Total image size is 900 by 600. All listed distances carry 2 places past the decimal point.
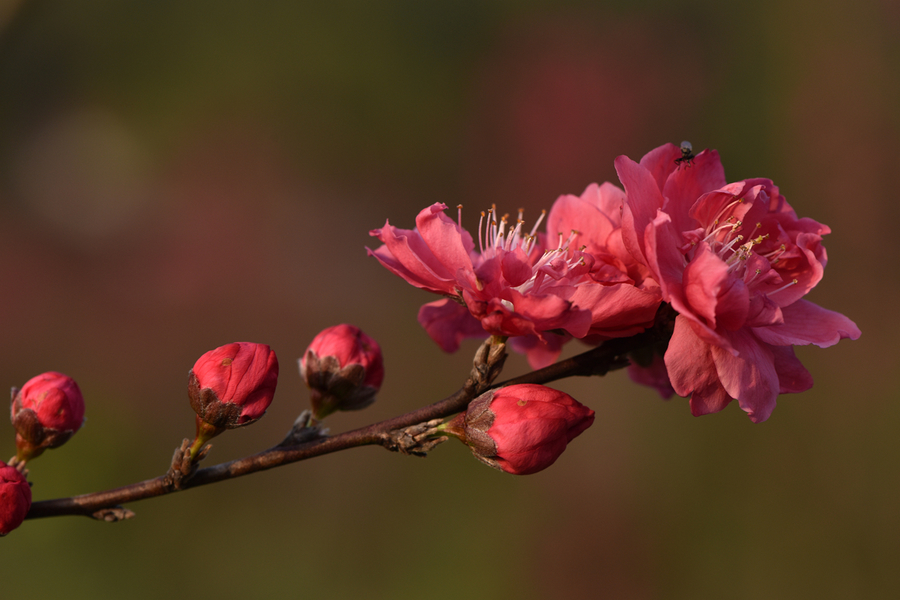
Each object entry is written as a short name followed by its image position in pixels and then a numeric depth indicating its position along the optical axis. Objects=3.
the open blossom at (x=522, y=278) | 1.02
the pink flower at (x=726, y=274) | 1.02
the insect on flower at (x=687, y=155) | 1.03
